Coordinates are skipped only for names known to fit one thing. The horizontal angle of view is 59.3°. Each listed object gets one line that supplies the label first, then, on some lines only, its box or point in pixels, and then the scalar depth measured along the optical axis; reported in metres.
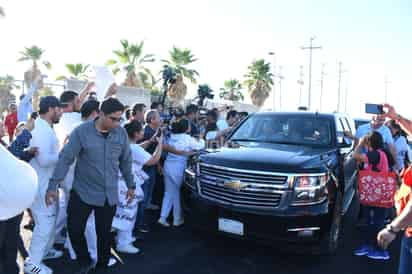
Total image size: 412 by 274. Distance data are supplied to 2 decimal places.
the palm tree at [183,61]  33.06
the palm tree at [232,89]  50.81
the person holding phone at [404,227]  2.27
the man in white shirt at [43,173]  3.53
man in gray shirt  3.35
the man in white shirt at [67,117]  4.21
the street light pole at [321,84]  50.69
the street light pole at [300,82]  46.98
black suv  3.88
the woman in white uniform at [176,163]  5.30
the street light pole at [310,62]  38.81
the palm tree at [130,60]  29.31
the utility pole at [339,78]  54.65
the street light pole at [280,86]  48.25
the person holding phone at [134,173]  4.45
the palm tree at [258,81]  43.44
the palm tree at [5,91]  19.25
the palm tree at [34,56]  32.38
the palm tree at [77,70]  30.47
